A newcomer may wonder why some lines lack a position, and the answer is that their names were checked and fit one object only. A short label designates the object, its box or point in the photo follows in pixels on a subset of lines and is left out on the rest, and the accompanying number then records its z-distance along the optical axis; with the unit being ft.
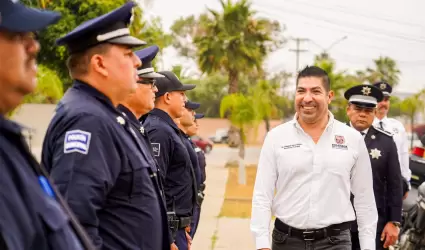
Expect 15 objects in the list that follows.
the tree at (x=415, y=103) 123.85
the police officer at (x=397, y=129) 25.85
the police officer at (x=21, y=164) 5.85
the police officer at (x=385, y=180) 19.06
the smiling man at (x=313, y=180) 14.97
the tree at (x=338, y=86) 90.72
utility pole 183.11
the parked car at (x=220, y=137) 179.63
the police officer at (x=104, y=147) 8.93
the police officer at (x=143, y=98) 11.58
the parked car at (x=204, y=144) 129.18
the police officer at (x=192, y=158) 18.61
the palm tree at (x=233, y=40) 102.94
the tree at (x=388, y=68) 266.57
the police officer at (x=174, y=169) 16.65
